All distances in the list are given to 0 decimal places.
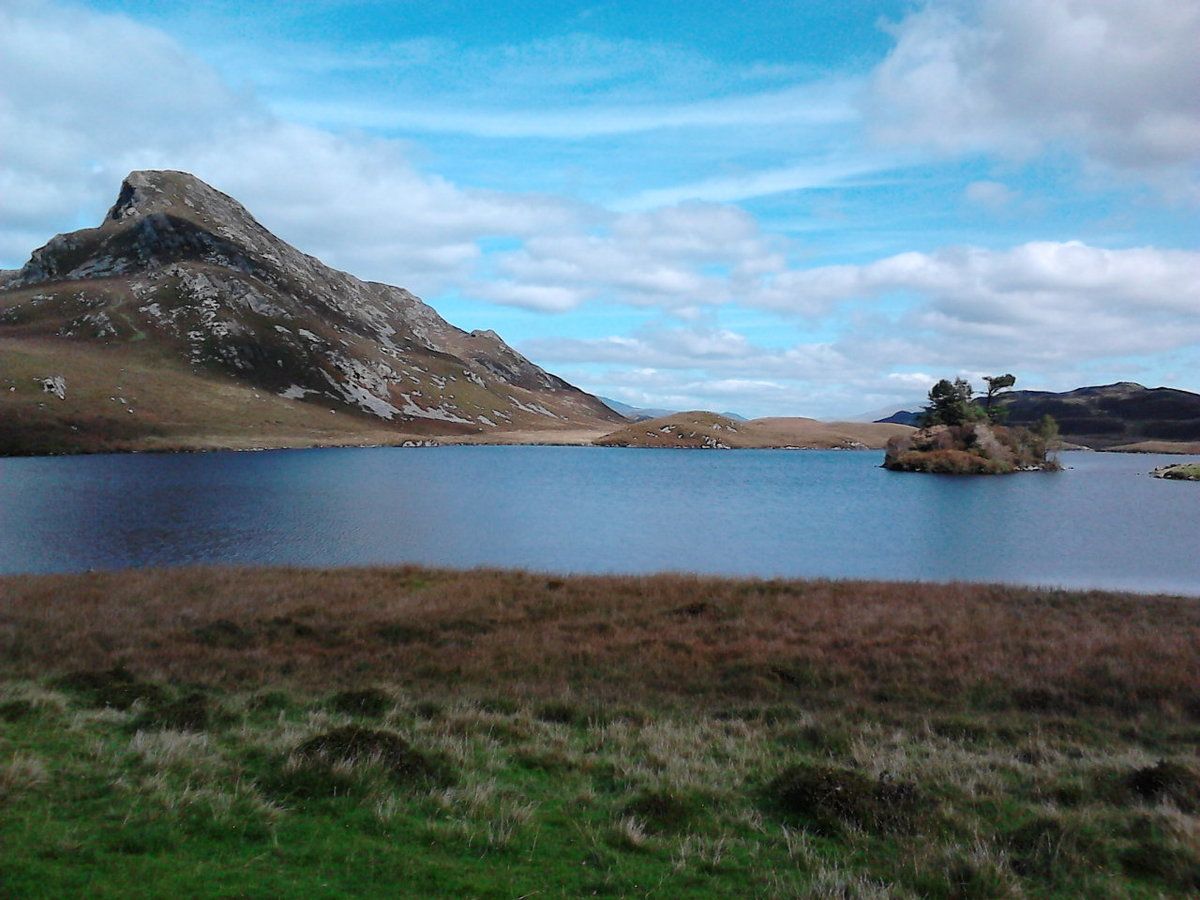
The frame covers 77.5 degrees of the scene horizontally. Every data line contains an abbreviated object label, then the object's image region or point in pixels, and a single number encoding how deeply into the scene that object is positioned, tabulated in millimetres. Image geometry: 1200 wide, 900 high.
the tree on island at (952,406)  152750
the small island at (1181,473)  135500
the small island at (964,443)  138875
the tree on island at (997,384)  166250
